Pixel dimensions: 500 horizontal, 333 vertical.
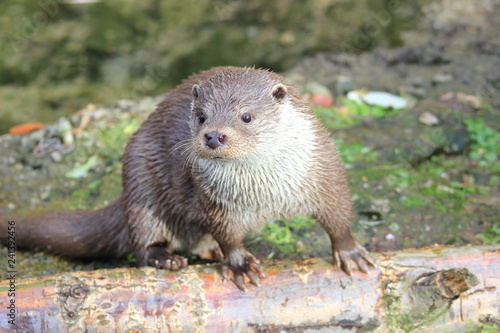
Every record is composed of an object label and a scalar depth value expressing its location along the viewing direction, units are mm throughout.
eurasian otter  4359
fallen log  4313
